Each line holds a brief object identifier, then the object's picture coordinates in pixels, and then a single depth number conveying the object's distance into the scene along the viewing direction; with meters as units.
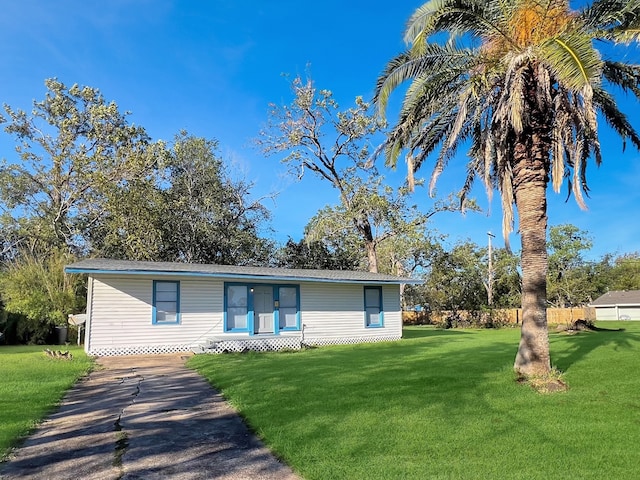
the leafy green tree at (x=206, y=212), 27.84
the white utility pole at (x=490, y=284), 35.49
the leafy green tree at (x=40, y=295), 18.03
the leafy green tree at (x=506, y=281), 37.41
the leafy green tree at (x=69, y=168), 26.41
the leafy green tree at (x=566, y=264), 42.59
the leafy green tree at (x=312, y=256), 33.75
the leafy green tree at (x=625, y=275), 52.64
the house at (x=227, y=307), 14.52
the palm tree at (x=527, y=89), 8.27
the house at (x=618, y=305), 42.34
